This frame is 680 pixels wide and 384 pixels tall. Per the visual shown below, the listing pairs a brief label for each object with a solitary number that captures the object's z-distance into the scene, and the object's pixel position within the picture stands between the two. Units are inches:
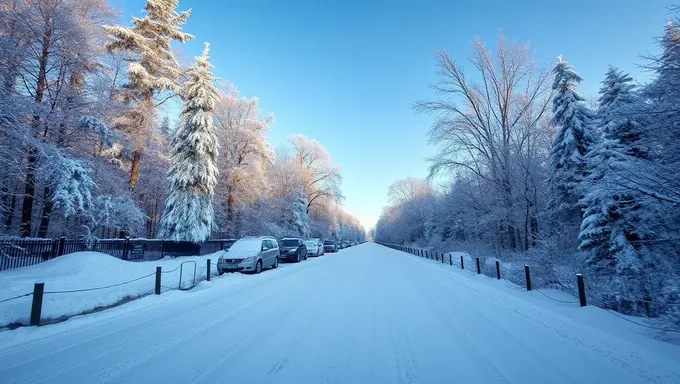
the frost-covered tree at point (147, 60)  684.8
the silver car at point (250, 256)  510.6
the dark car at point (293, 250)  805.9
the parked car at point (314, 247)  1131.3
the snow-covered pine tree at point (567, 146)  617.4
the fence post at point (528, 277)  353.7
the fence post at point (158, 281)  330.4
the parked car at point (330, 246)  1580.7
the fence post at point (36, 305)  216.5
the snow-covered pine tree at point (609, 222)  394.9
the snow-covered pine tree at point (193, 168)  714.2
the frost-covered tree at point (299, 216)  1568.7
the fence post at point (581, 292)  265.3
